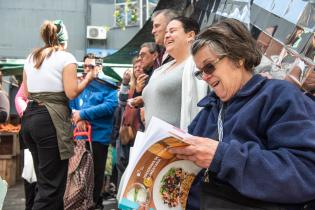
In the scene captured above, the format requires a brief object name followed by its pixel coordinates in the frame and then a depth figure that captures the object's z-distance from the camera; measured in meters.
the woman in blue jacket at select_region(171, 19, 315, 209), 1.51
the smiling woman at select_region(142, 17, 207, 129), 2.63
